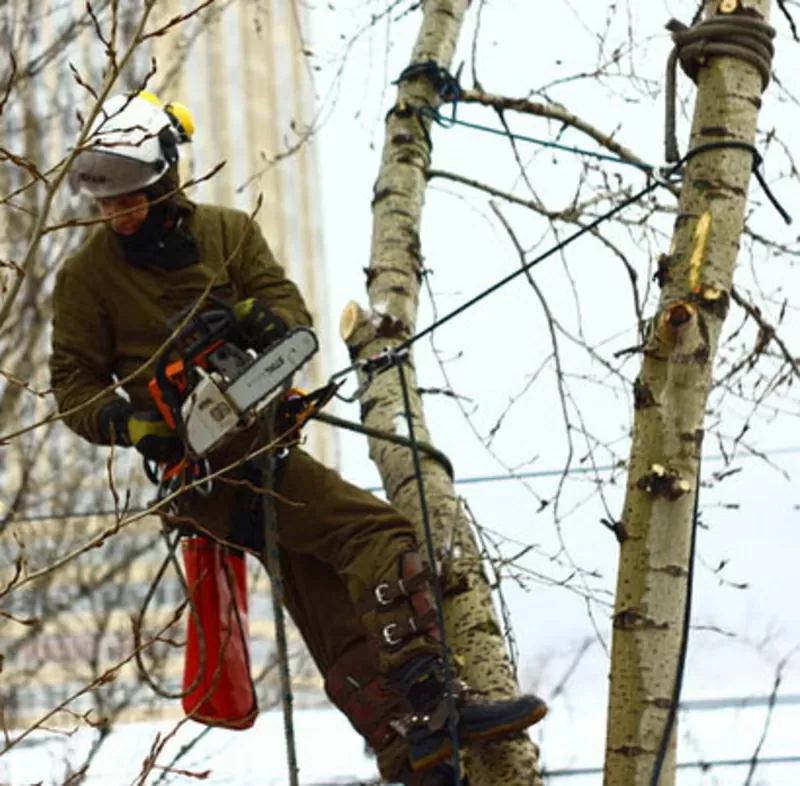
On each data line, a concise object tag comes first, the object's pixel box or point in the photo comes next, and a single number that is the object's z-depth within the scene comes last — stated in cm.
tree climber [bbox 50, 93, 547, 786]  695
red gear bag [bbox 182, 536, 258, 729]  747
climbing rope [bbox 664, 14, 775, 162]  621
